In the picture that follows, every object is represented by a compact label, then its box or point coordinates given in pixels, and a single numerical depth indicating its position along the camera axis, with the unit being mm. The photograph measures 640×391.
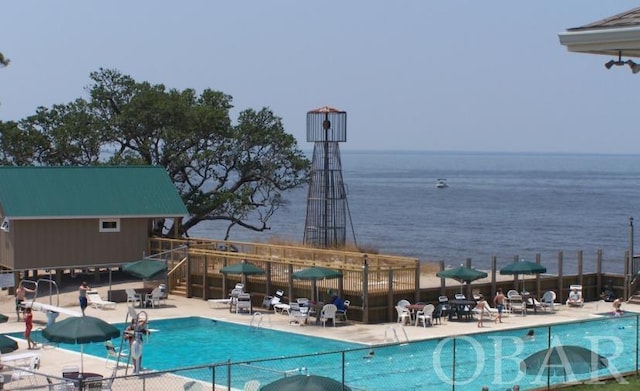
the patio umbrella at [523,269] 36094
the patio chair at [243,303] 35250
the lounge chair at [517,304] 35719
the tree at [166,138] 54406
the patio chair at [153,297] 36531
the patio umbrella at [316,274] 33031
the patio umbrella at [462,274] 34500
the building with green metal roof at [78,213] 40375
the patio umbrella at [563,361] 18812
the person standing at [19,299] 33688
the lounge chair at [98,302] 36022
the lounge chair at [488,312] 34406
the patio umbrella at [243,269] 35438
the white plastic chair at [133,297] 36500
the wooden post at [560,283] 38903
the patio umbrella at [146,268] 36625
